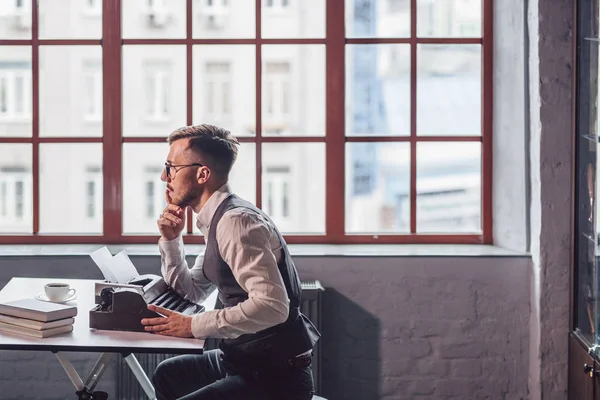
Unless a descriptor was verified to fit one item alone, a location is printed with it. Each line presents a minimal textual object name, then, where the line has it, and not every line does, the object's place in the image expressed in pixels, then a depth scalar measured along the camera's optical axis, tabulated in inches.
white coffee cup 119.0
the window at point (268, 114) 167.2
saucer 119.3
